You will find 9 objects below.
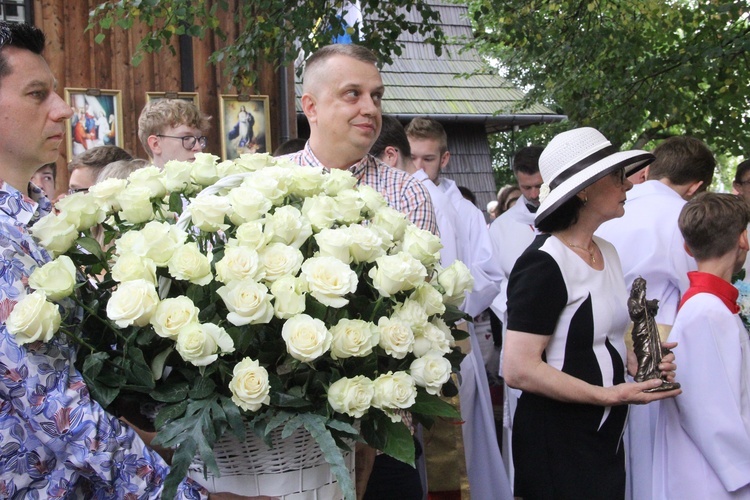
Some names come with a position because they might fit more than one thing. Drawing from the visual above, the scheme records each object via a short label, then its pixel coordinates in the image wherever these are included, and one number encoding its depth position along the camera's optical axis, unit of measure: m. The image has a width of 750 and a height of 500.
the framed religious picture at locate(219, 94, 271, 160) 8.60
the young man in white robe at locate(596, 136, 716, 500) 4.13
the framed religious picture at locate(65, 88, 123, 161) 8.00
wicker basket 1.75
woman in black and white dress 3.01
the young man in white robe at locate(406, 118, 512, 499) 4.93
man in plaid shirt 3.19
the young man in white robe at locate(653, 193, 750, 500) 3.35
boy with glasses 4.42
